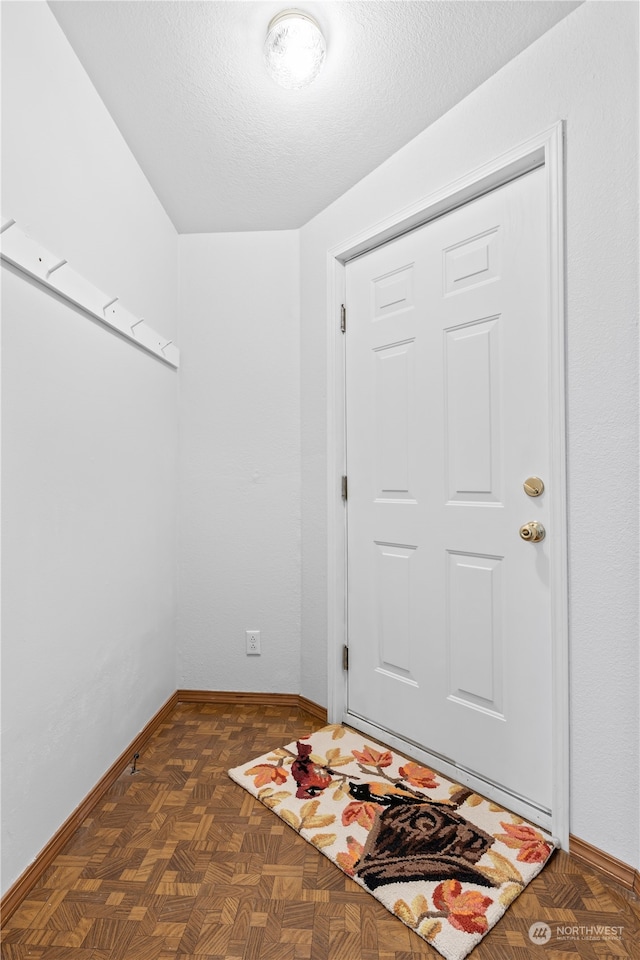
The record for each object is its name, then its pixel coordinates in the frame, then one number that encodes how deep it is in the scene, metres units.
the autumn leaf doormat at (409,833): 1.28
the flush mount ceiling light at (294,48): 1.44
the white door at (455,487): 1.60
